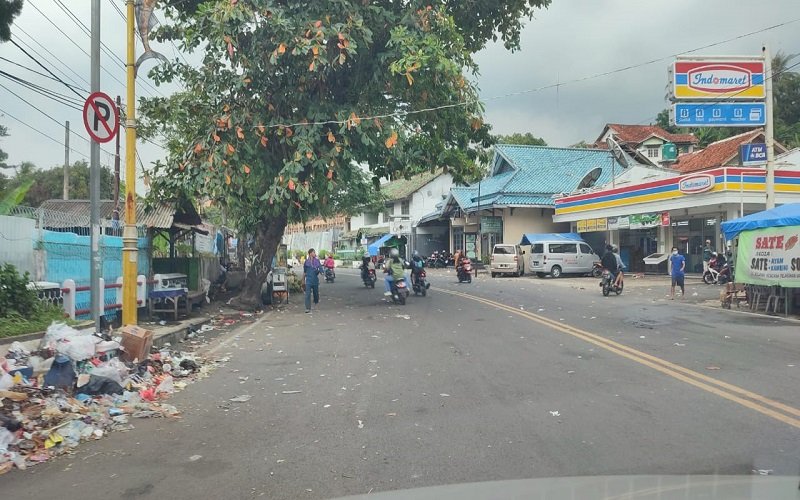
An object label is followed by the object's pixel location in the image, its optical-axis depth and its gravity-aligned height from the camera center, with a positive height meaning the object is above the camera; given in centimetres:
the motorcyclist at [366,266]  2508 -41
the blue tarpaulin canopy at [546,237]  3218 +95
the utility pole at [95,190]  945 +106
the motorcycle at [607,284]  1988 -95
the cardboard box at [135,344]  826 -116
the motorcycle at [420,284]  2044 -94
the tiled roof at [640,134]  4684 +968
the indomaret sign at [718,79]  1864 +532
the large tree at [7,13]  542 +217
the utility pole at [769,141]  1745 +319
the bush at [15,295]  878 -54
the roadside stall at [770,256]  1395 -6
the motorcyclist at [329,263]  3064 -34
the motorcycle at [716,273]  2272 -73
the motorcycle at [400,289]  1761 -96
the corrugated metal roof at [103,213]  1302 +117
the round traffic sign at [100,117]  854 +199
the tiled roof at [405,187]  5475 +641
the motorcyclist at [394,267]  1766 -32
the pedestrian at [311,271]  1669 -40
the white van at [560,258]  3130 -17
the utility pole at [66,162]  3031 +470
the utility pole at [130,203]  986 +88
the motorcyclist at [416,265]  2045 -32
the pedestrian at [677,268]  1905 -43
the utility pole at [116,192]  1667 +178
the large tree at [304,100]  1432 +417
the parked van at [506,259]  3247 -21
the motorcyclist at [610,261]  2003 -21
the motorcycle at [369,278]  2503 -90
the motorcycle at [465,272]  2709 -73
